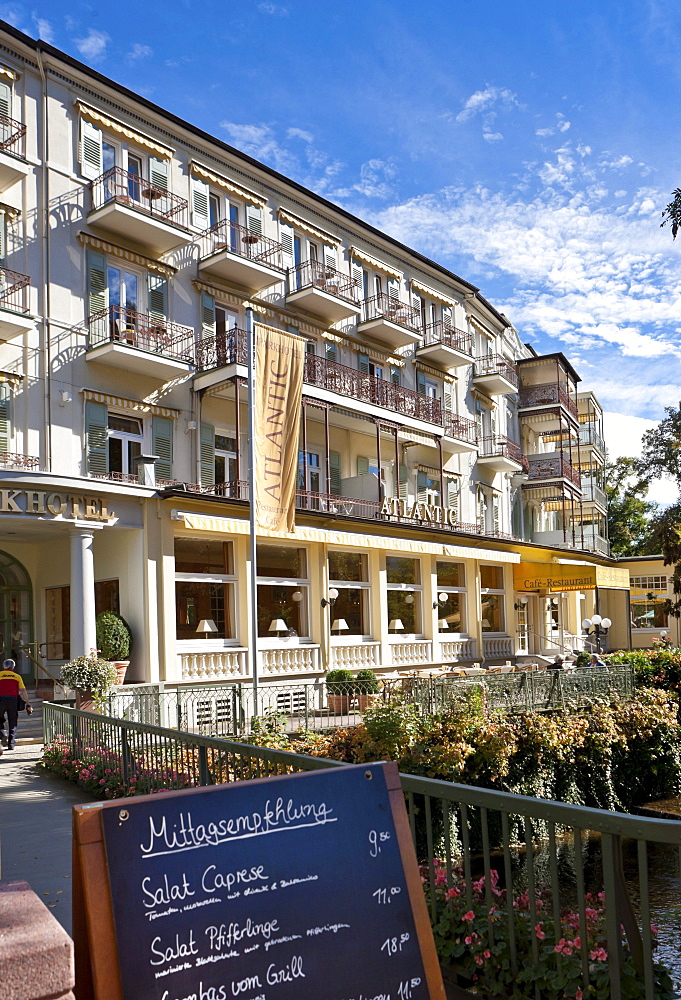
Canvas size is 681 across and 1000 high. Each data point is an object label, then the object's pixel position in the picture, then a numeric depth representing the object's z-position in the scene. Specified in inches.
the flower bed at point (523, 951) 182.5
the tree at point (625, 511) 2418.8
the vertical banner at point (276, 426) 699.4
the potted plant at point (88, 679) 647.1
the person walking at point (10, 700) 597.9
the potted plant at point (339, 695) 770.8
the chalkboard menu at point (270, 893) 123.9
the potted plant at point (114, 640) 737.0
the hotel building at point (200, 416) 757.9
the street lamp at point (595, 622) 1163.3
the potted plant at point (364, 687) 746.2
